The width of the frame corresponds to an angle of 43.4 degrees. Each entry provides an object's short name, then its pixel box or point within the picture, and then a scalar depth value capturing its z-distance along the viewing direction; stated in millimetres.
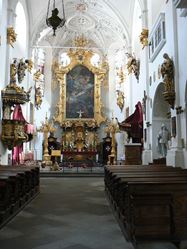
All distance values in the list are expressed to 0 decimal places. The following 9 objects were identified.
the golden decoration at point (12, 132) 9083
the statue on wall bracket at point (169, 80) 7140
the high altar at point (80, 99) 16237
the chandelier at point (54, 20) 7078
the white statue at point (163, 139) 8774
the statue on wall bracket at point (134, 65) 12482
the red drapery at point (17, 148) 11236
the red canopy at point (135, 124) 12172
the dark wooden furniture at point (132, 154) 9948
